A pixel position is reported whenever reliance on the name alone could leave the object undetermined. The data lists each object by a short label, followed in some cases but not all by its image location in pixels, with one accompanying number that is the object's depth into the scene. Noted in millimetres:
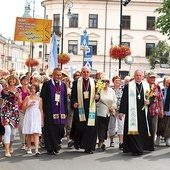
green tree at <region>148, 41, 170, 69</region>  56500
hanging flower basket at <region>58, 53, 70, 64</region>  32375
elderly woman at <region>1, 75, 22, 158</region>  10336
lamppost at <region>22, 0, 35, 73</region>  31025
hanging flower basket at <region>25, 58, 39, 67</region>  41450
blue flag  19047
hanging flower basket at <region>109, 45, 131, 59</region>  26453
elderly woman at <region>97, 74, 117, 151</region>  11359
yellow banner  16969
